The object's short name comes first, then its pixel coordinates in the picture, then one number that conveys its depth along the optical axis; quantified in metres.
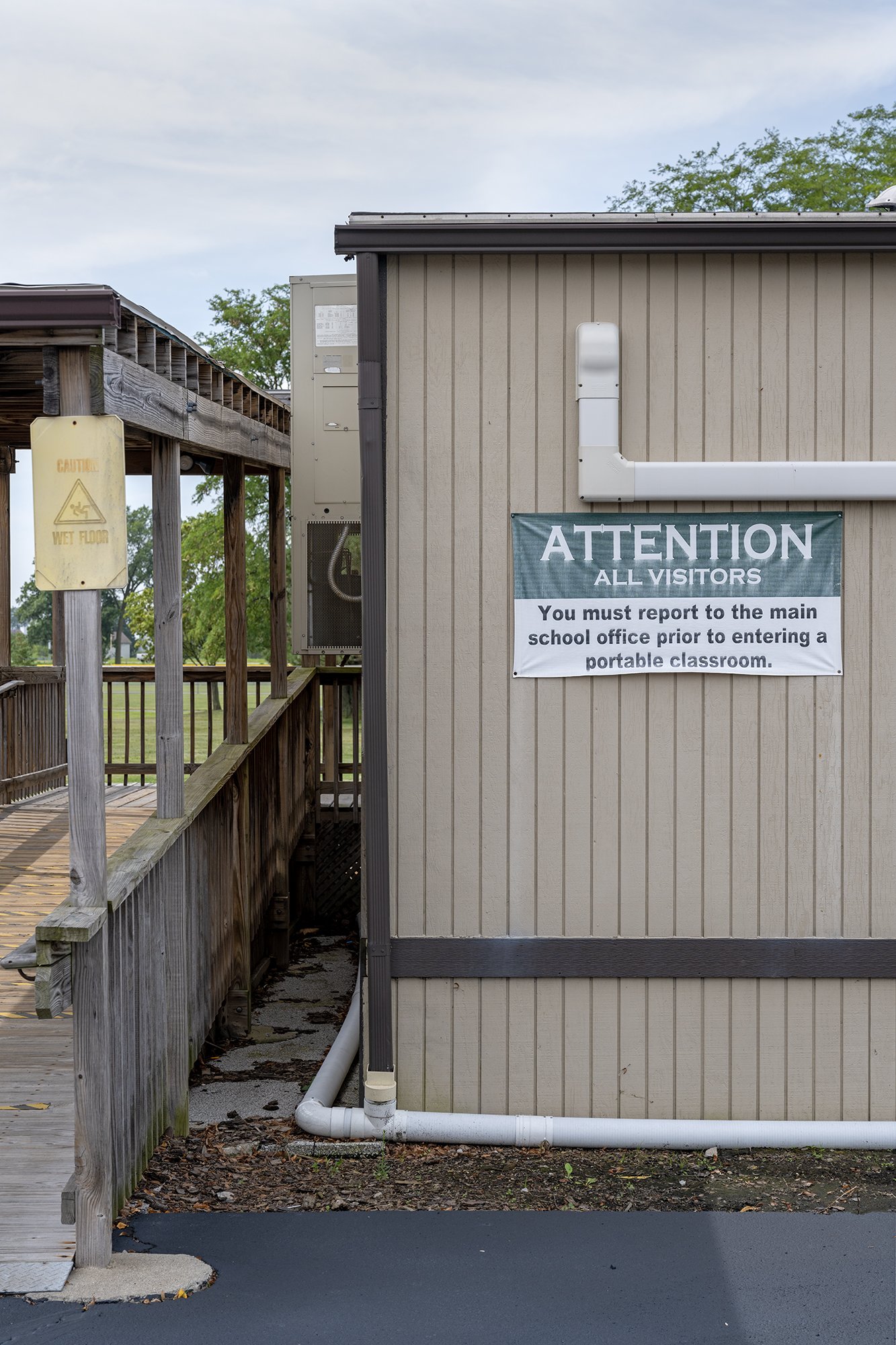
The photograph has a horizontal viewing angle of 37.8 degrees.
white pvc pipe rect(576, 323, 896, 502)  4.62
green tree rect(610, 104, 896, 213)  18.98
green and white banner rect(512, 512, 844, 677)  4.77
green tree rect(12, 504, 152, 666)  69.94
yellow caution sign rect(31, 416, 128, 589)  3.91
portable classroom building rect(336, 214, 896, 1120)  4.72
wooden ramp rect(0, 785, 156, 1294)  3.81
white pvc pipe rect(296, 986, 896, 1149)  4.69
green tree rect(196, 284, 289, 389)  20.70
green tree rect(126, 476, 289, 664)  20.50
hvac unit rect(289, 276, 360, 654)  6.77
